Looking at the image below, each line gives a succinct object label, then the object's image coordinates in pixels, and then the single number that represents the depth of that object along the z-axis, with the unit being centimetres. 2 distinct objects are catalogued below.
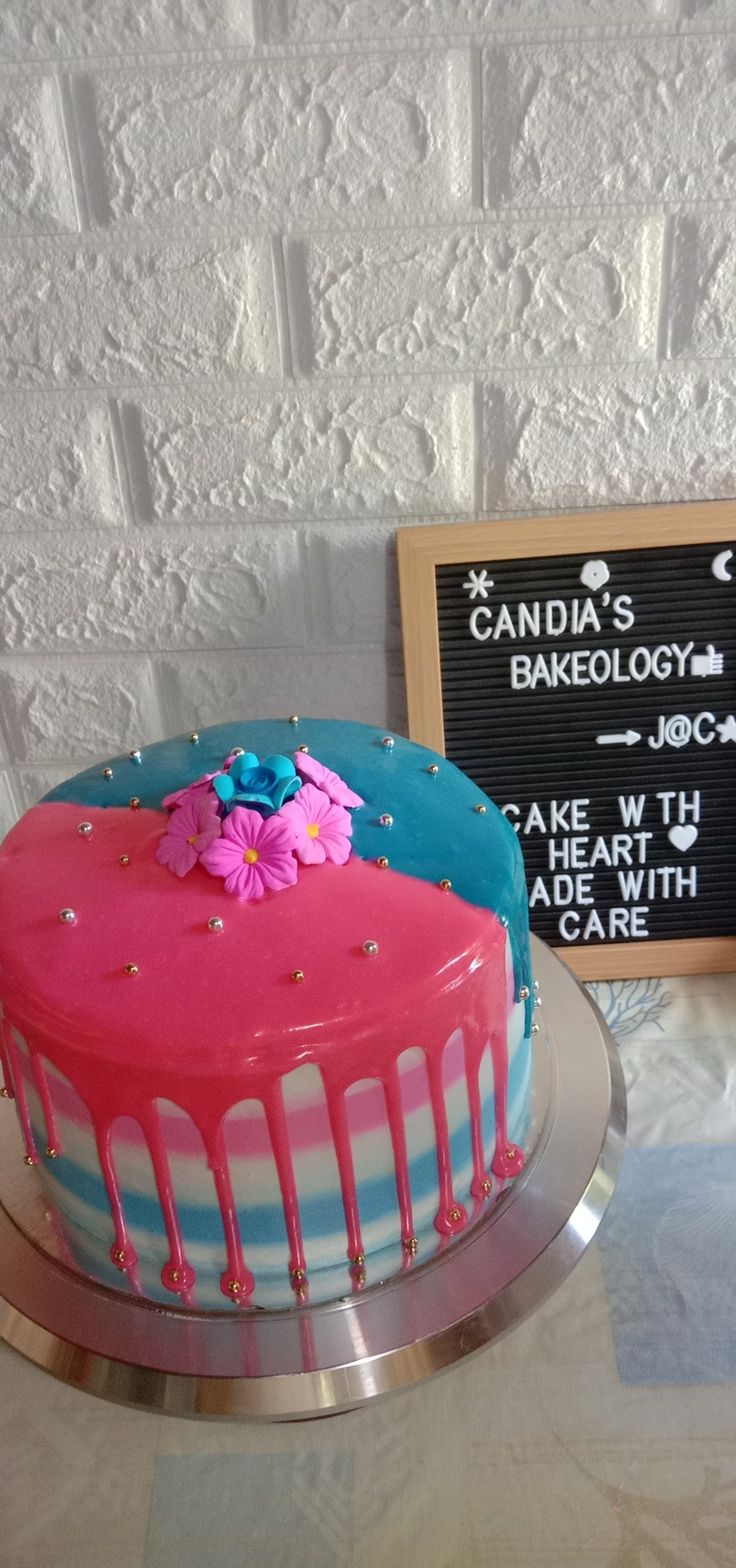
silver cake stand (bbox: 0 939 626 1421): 73
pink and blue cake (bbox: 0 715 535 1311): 68
